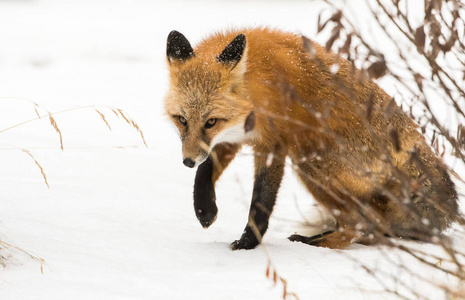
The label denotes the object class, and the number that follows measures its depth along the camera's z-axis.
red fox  8.04
